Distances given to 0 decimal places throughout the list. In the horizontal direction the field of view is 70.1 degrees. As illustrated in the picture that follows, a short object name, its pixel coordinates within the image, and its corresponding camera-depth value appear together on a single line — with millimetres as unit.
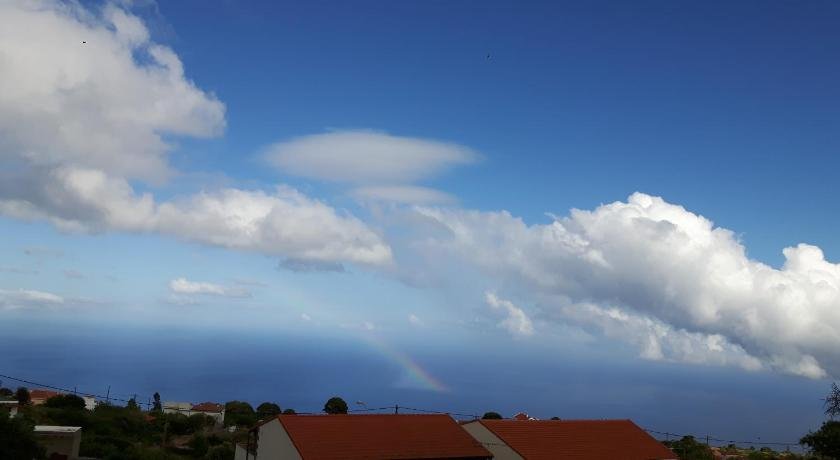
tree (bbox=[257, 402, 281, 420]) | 65094
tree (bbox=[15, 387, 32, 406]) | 55650
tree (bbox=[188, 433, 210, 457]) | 44688
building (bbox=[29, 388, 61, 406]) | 63031
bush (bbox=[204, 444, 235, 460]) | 40094
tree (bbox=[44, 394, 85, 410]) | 53625
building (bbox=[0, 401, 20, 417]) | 41319
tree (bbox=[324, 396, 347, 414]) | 66312
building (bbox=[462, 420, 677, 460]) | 30328
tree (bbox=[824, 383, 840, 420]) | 41031
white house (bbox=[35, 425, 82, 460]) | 34969
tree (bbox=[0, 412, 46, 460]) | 24338
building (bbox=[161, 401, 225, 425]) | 67075
